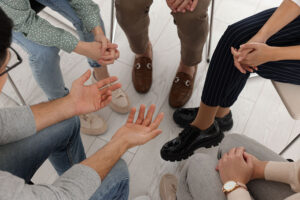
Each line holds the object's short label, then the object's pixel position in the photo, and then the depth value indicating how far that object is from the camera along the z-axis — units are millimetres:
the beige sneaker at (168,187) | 1236
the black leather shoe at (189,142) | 1285
